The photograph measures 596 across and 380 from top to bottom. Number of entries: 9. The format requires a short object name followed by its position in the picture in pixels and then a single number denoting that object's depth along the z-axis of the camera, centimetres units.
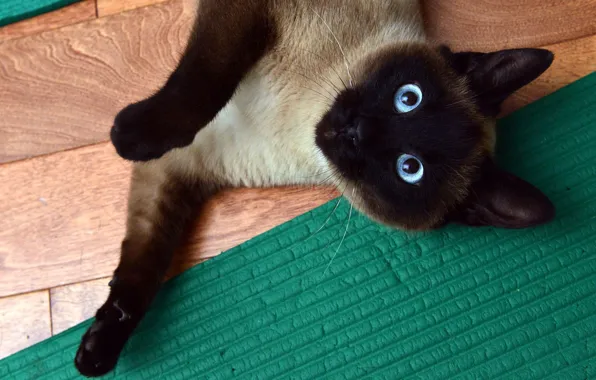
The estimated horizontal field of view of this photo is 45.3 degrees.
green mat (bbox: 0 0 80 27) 50
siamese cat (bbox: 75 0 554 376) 38
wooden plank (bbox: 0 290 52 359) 47
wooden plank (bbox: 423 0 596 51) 48
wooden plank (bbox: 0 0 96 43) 50
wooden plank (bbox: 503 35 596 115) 48
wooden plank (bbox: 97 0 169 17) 50
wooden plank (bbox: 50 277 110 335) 47
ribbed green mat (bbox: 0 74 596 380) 45
